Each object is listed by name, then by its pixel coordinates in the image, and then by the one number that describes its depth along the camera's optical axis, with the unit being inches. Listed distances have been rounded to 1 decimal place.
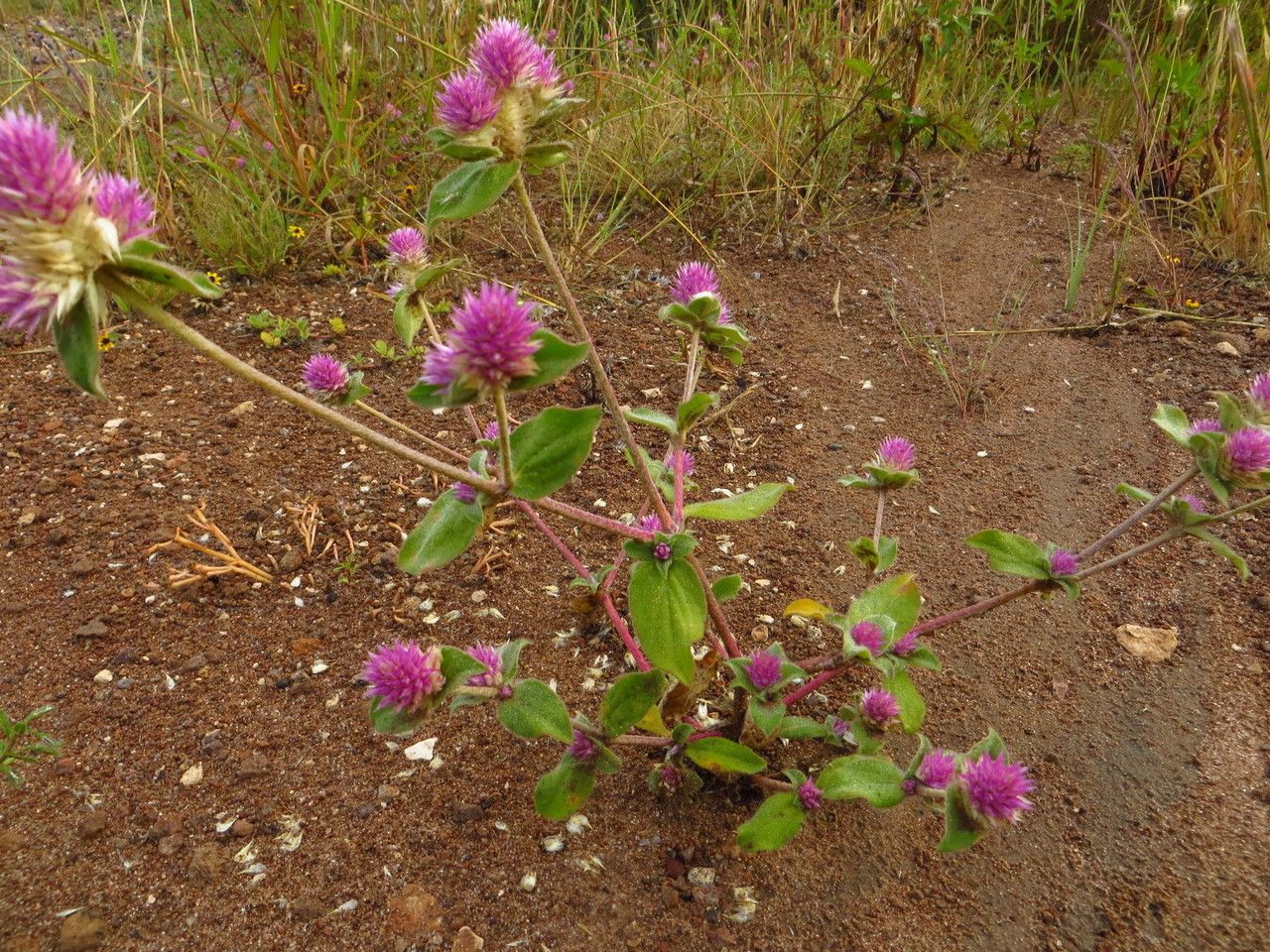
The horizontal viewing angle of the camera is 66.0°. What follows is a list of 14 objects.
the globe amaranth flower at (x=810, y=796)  11.1
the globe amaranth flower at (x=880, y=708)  11.0
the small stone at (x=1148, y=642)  14.2
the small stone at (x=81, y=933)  10.6
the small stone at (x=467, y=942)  10.9
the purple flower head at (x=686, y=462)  12.6
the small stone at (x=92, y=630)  14.4
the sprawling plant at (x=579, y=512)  7.5
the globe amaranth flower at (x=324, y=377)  11.5
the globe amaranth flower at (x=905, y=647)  11.6
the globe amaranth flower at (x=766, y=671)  10.9
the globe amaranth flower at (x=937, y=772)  10.2
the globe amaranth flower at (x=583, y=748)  11.0
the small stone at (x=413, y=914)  11.1
